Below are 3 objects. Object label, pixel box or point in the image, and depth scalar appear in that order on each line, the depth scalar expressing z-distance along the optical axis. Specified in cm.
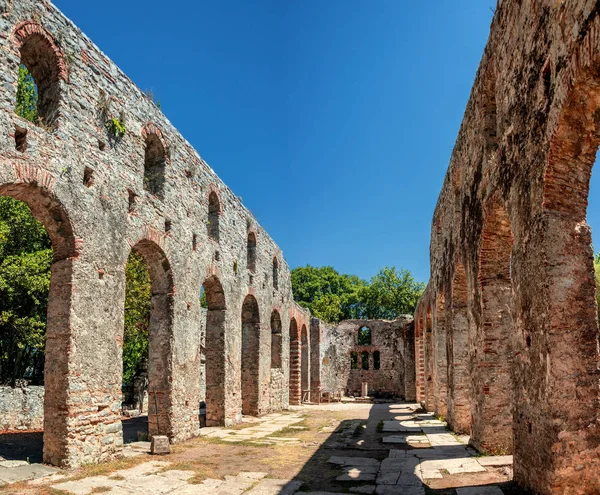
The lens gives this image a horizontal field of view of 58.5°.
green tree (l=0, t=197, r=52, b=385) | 1836
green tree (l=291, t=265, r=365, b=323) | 5402
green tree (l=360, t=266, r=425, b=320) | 5322
